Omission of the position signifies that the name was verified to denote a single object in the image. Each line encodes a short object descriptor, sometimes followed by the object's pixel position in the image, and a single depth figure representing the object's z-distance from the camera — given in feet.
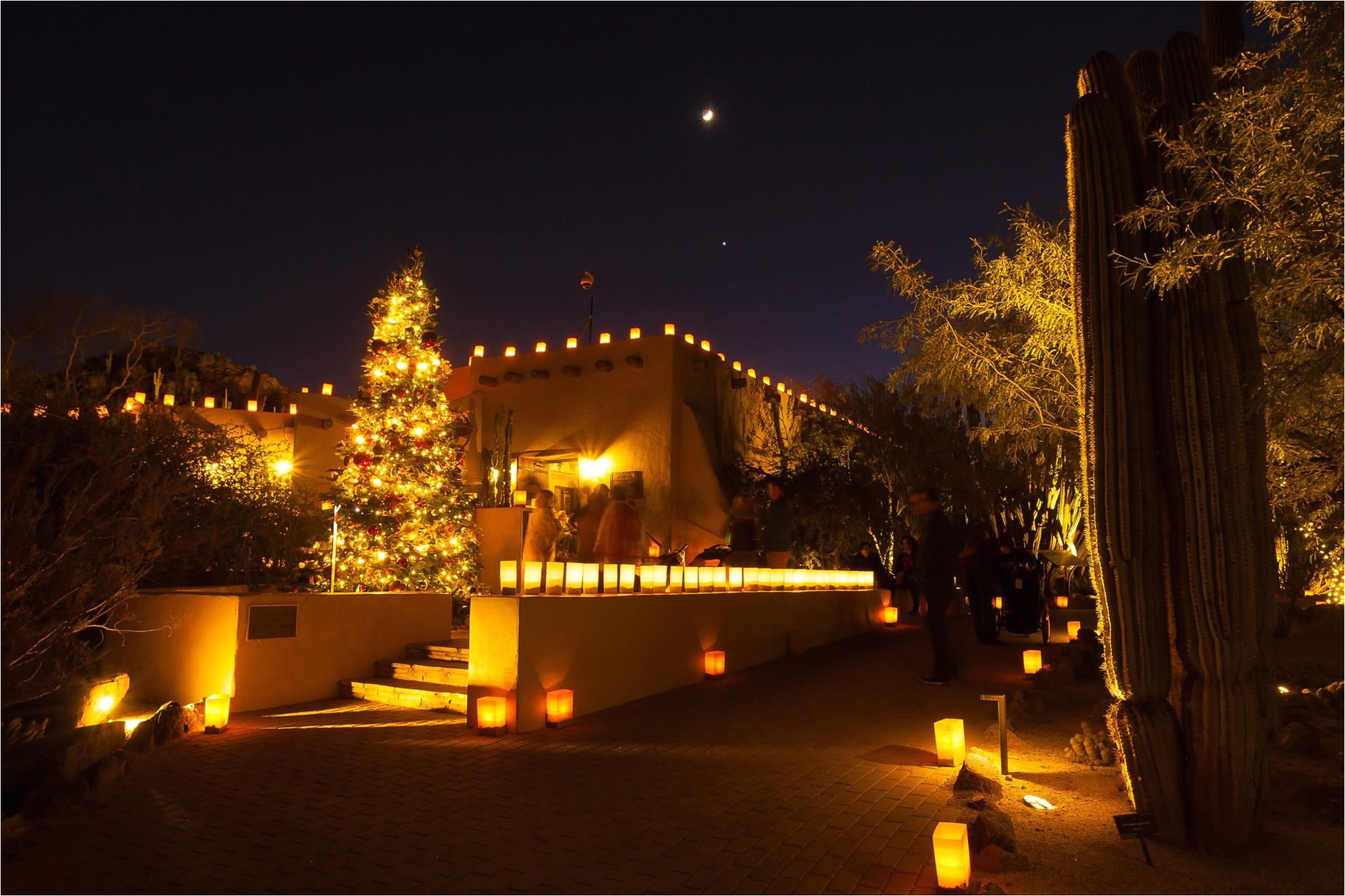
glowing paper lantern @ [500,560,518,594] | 22.33
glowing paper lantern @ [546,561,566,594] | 22.71
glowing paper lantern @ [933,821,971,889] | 11.00
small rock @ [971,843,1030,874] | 11.64
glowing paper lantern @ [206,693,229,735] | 20.68
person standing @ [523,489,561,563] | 32.63
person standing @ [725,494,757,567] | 36.42
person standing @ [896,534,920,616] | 46.21
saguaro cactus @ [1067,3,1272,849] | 12.80
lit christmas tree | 35.68
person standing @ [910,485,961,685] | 26.00
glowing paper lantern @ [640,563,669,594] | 26.63
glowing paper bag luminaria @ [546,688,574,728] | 21.49
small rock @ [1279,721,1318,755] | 17.39
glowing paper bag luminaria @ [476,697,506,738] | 20.53
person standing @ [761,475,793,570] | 35.94
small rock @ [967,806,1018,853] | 12.03
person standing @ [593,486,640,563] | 30.78
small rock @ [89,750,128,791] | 15.24
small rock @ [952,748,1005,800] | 14.74
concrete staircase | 24.76
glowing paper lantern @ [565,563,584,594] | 23.32
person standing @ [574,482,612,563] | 44.29
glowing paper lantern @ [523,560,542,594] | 22.22
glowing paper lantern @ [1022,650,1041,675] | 27.35
